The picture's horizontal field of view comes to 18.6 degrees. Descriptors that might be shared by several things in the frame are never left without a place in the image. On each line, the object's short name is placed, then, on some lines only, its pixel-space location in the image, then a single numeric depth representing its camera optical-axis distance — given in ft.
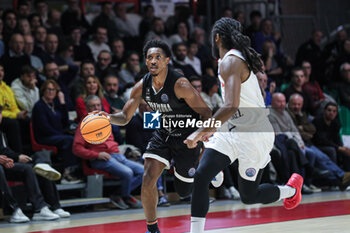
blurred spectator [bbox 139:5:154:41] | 68.39
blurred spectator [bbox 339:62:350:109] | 68.06
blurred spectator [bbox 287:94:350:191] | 59.42
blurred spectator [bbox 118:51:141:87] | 58.55
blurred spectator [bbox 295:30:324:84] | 73.90
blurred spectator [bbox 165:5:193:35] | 71.48
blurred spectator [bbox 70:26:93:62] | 59.95
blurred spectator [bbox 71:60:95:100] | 53.33
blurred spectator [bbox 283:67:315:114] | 63.81
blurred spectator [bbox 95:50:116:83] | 56.97
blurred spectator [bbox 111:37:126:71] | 61.20
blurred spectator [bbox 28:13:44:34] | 58.89
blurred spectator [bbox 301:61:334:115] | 64.92
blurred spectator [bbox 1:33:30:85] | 53.00
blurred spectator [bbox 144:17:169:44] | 66.03
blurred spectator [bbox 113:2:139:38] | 68.35
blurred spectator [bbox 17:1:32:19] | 60.29
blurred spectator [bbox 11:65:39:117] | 50.05
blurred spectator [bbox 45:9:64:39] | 61.49
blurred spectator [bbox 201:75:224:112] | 58.07
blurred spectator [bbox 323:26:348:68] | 75.76
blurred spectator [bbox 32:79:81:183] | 47.66
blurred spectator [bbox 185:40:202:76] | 65.16
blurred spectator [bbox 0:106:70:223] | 42.11
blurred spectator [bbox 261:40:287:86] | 67.67
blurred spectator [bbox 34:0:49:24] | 63.42
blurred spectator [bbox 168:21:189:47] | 68.35
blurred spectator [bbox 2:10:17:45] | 57.20
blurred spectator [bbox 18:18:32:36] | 56.04
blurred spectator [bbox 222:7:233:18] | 71.77
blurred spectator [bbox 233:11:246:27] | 71.63
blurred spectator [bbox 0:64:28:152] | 45.30
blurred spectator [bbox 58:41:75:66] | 58.55
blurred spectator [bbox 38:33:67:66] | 56.28
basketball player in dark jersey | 32.34
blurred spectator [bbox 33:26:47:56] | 56.42
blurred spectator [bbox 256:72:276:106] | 57.68
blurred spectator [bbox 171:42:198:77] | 62.17
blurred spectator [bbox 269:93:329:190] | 56.62
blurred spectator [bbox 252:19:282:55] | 70.47
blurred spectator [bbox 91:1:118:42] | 66.08
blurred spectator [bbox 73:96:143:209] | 47.59
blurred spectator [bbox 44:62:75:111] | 52.76
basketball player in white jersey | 27.51
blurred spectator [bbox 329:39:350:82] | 72.50
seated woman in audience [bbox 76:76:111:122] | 49.76
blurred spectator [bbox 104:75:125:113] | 53.72
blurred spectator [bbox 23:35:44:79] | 54.01
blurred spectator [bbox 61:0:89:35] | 63.52
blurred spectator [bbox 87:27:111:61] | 61.79
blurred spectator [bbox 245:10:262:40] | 72.98
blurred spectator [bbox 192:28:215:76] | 66.80
